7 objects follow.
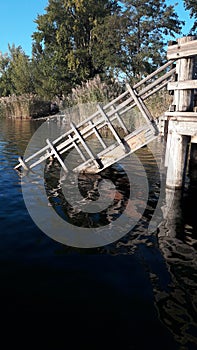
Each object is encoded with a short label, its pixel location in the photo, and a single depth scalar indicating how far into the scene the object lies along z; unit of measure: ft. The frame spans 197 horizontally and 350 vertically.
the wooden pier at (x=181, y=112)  22.26
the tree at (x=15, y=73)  180.14
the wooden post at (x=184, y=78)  22.85
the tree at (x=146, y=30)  107.24
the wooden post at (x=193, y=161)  32.46
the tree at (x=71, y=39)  136.98
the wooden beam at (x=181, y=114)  22.03
